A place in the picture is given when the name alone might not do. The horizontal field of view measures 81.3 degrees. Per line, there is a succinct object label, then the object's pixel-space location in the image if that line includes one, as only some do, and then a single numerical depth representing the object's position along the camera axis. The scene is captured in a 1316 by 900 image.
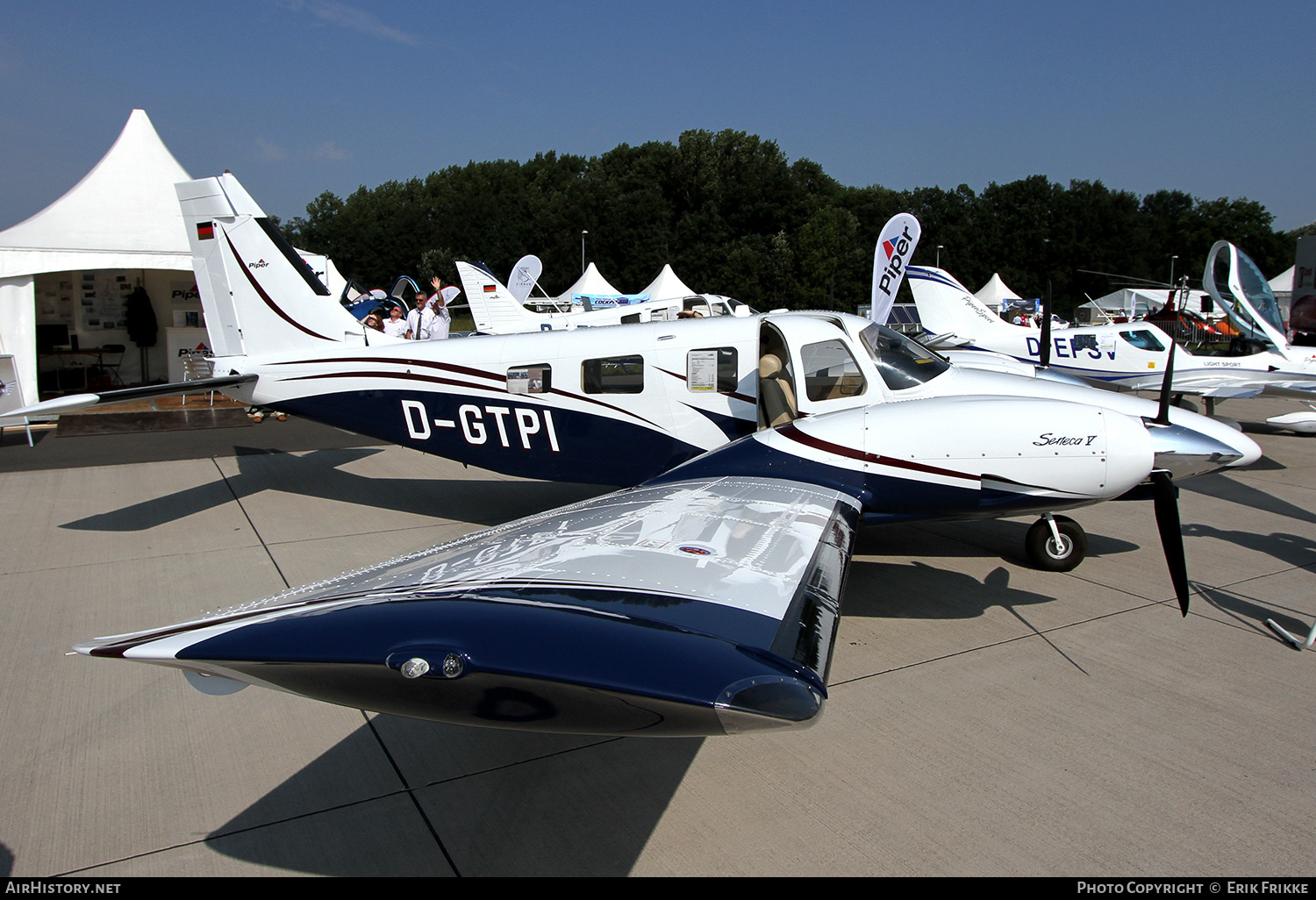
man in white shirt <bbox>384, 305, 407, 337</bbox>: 17.64
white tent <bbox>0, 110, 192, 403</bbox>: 13.47
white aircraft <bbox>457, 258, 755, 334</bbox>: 20.22
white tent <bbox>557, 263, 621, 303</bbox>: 41.91
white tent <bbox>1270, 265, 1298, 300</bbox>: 40.81
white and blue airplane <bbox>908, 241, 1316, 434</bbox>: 12.27
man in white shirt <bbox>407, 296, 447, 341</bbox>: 15.33
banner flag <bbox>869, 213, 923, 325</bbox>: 20.31
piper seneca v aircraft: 2.16
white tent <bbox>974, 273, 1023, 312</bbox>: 50.53
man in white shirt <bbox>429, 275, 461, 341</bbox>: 15.50
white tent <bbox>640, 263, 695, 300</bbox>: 38.50
